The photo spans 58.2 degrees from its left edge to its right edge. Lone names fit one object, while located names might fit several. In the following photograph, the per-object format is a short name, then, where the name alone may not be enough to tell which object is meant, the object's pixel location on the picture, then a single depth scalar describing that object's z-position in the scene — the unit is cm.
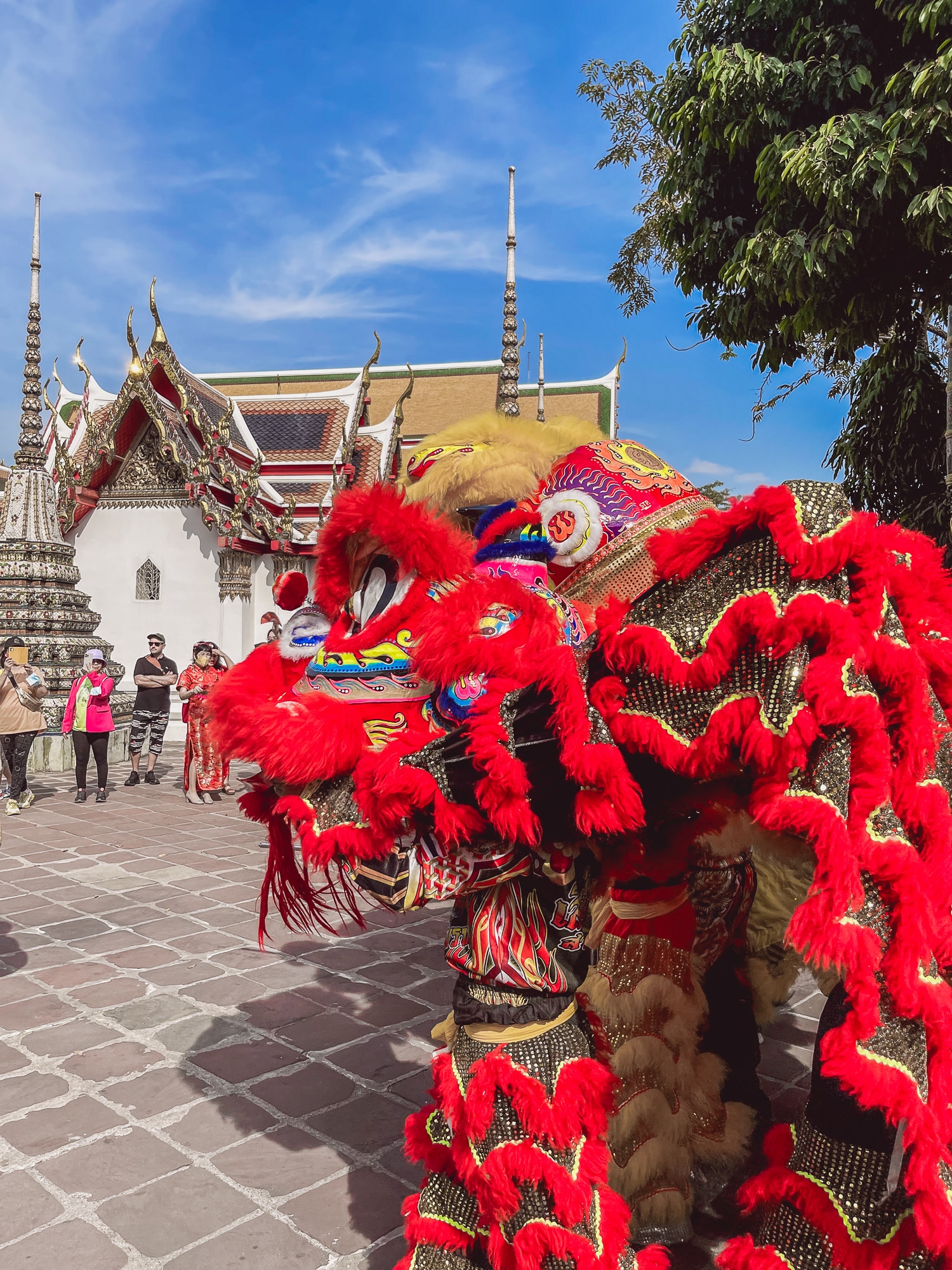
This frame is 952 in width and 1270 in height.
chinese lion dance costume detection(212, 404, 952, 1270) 128
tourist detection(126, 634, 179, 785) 964
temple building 1475
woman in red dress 860
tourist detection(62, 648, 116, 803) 873
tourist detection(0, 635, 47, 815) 798
